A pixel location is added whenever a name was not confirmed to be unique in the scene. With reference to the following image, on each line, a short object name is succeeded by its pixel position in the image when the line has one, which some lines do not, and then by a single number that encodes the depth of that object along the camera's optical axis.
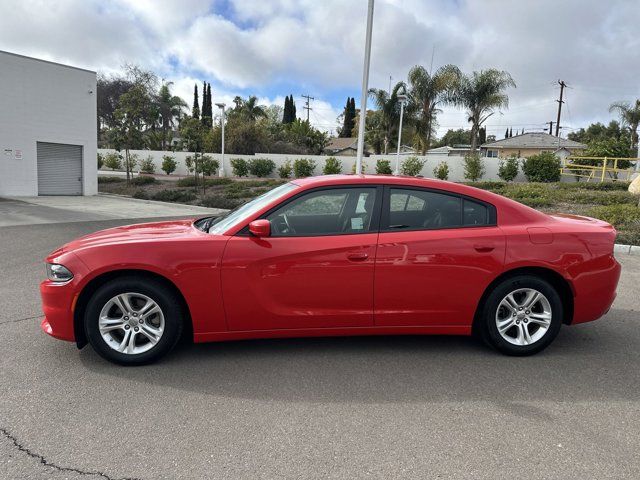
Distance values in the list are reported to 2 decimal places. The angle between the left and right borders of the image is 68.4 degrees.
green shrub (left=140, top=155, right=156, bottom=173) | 38.78
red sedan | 3.61
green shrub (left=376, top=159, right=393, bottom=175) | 27.58
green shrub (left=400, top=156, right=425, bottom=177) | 27.52
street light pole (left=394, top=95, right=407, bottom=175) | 24.42
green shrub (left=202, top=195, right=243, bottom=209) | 17.06
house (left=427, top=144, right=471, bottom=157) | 61.58
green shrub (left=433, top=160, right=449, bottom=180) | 27.11
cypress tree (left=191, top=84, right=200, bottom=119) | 69.74
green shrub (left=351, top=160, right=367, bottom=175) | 29.86
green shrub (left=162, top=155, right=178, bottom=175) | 36.62
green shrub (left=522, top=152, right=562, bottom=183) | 24.59
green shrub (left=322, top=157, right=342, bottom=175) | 28.56
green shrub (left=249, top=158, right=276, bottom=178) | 31.50
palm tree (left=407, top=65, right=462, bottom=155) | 31.09
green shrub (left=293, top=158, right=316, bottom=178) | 29.62
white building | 18.77
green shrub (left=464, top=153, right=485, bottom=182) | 26.08
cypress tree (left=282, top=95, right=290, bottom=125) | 68.25
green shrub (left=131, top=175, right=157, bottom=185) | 26.17
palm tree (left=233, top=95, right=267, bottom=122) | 48.12
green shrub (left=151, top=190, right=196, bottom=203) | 19.25
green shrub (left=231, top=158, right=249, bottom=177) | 31.81
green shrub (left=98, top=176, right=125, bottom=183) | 28.41
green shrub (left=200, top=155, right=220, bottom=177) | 25.83
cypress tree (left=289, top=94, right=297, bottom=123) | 68.34
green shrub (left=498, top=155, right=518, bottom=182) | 25.38
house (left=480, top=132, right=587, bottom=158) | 50.25
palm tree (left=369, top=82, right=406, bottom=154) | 32.72
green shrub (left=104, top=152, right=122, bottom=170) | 40.28
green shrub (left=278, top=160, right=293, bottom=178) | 30.67
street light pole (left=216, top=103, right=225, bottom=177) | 33.28
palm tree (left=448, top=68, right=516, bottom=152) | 30.36
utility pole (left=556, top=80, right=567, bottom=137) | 58.69
